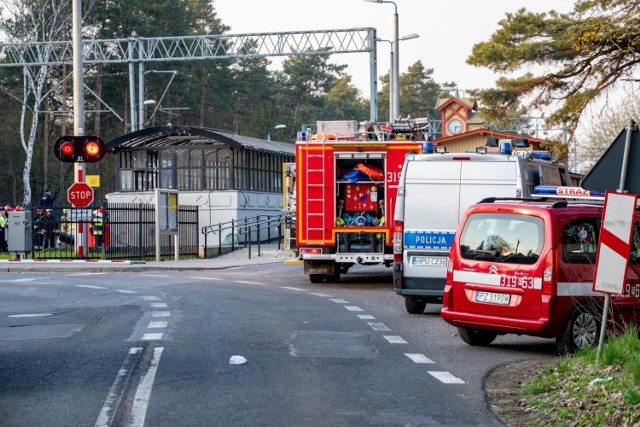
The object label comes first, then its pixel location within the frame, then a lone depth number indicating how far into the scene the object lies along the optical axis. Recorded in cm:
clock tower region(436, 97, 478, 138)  9349
